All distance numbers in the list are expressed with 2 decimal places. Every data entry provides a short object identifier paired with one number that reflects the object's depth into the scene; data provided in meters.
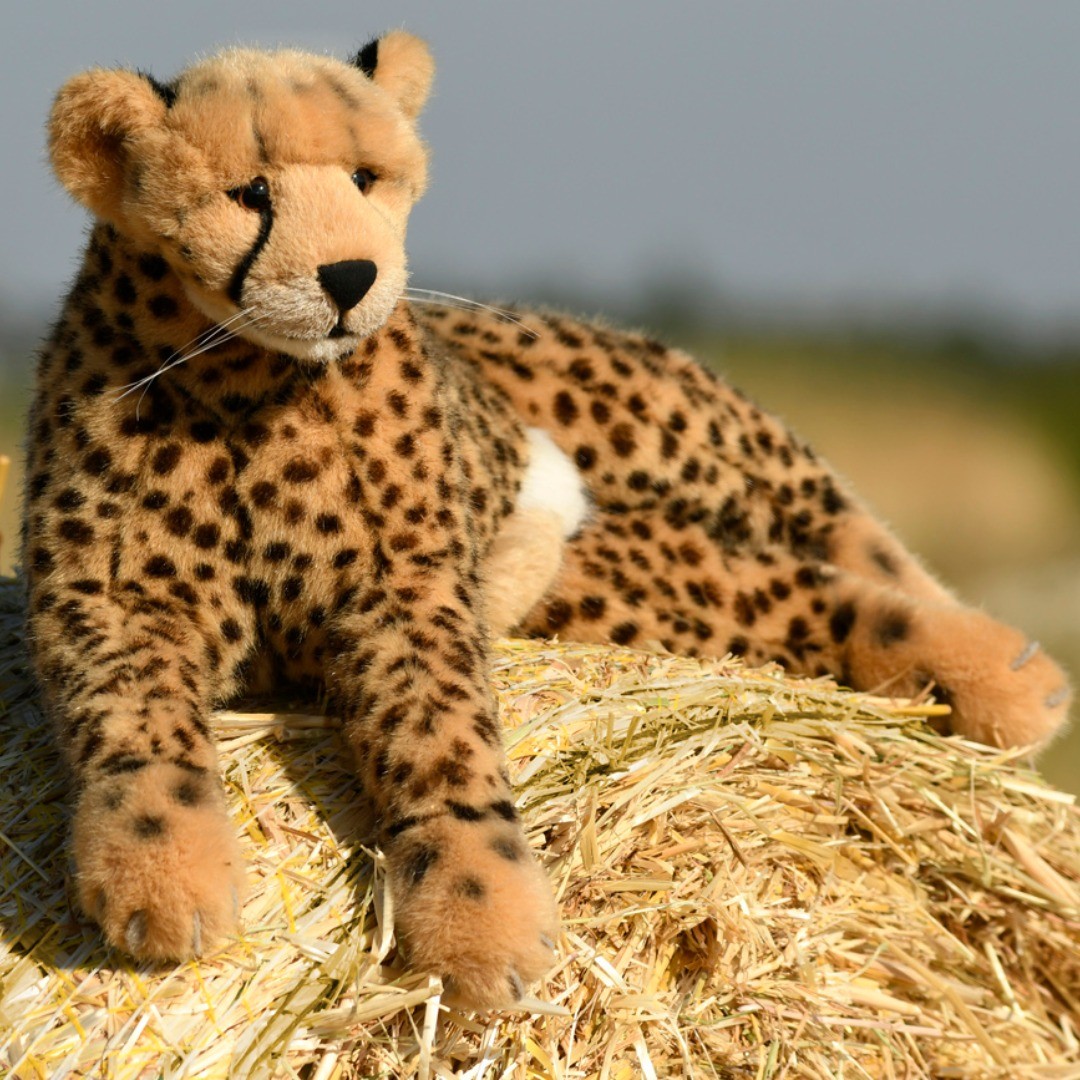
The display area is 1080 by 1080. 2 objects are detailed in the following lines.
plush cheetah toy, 4.47
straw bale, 4.47
